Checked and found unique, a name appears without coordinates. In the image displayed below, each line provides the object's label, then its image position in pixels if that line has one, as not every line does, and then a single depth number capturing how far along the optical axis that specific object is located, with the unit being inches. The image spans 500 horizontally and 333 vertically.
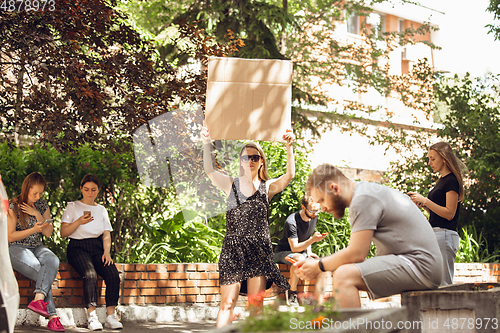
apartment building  891.4
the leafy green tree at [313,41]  388.2
